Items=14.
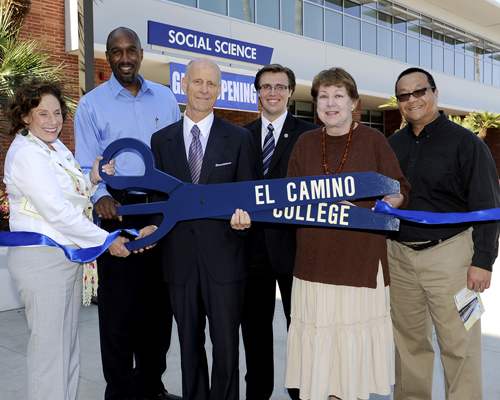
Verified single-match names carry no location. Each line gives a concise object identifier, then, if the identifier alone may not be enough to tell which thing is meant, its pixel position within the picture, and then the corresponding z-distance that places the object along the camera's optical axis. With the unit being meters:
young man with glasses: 3.09
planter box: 5.84
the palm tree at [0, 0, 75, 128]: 6.50
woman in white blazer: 2.40
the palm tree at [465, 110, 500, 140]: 24.06
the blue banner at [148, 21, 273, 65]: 10.73
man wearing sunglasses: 2.71
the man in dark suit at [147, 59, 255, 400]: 2.66
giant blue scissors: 2.25
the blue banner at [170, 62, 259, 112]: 12.23
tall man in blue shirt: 3.09
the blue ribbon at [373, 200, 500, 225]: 2.30
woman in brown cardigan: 2.52
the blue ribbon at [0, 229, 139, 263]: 2.42
